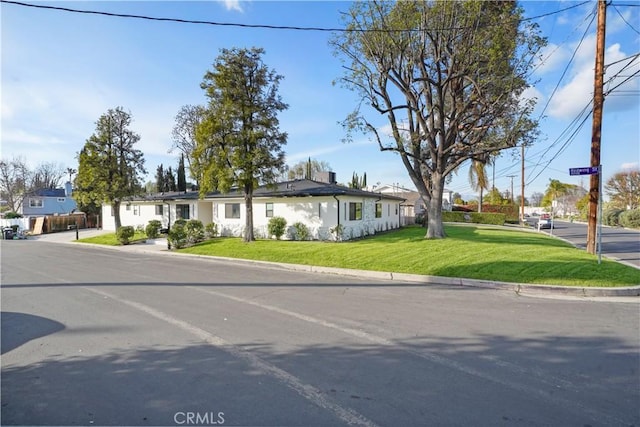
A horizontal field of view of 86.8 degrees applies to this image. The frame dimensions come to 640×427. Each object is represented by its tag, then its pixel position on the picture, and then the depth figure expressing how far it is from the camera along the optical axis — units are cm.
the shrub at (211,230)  2230
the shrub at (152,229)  2275
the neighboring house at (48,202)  4916
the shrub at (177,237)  1845
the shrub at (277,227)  1962
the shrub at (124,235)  2203
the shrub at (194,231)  1937
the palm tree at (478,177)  3750
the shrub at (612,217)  3616
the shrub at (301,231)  1933
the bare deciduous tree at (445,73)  1562
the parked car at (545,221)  3141
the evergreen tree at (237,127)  1728
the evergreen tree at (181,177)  3916
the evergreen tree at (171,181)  4262
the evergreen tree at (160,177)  4508
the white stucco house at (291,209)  1919
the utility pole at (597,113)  1180
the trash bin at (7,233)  3032
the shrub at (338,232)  1847
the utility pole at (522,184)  3634
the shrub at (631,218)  3172
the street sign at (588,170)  1055
